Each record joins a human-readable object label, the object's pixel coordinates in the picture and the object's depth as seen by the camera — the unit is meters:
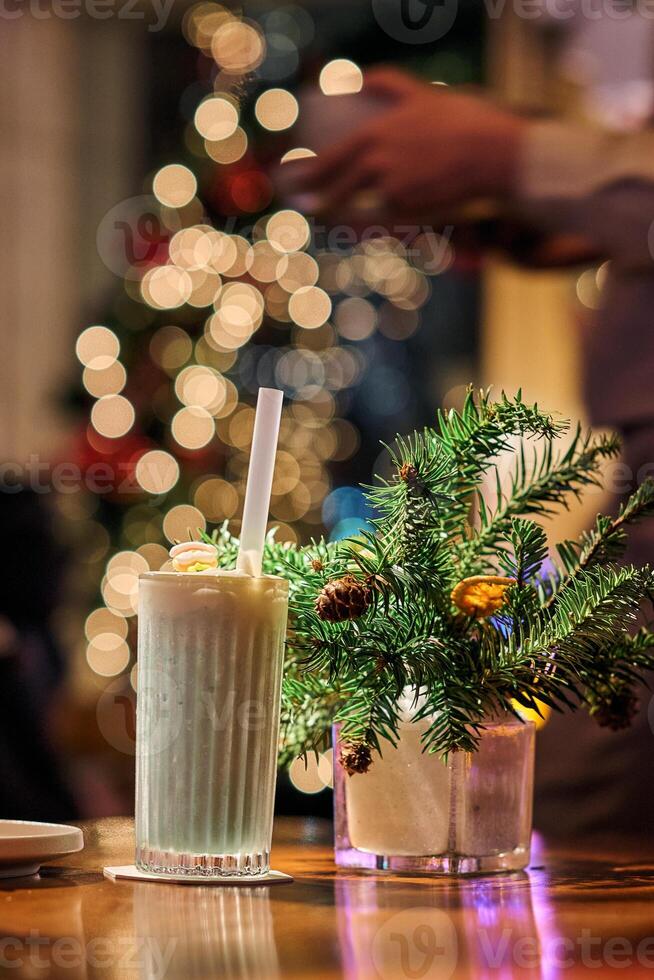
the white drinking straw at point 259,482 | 1.77
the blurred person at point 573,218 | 2.15
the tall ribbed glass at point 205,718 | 1.75
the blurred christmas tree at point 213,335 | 5.52
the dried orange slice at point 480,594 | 1.80
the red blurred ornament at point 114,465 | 5.60
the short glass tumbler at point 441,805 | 1.80
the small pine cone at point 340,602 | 1.76
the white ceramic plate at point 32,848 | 1.74
